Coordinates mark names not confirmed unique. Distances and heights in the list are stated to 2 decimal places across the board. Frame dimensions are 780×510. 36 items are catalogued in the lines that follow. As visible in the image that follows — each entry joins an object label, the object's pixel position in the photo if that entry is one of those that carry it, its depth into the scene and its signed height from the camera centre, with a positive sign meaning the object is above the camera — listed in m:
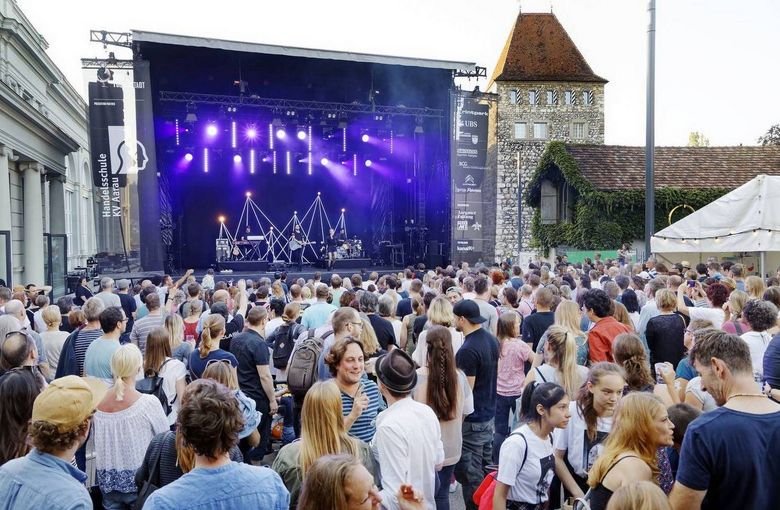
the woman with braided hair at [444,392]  3.54 -0.93
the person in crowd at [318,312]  6.15 -0.77
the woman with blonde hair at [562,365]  3.83 -0.84
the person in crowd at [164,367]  4.06 -0.88
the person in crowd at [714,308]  5.39 -0.68
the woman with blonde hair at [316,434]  2.59 -0.87
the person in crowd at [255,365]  4.80 -1.02
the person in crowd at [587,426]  3.02 -1.03
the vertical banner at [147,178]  14.77 +1.62
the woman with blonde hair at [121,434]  3.35 -1.11
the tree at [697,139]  68.01 +11.56
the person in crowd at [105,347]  4.43 -0.81
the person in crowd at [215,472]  1.96 -0.81
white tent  11.57 +0.25
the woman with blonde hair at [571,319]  4.64 -0.64
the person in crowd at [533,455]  2.82 -1.06
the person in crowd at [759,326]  4.12 -0.63
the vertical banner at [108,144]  14.54 +2.46
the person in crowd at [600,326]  4.56 -0.70
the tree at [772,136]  47.34 +8.26
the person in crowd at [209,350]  4.45 -0.84
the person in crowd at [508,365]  4.82 -1.06
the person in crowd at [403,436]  2.71 -0.94
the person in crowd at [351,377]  3.31 -0.80
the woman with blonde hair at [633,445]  2.32 -0.85
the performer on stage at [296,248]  21.03 -0.29
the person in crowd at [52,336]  5.36 -0.87
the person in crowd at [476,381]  4.14 -1.03
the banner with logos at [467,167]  17.52 +2.18
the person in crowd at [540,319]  5.45 -0.76
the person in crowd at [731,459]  2.19 -0.84
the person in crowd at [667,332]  5.18 -0.84
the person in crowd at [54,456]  2.00 -0.77
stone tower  35.81 +7.94
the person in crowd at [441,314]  4.94 -0.64
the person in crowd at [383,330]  5.50 -0.86
